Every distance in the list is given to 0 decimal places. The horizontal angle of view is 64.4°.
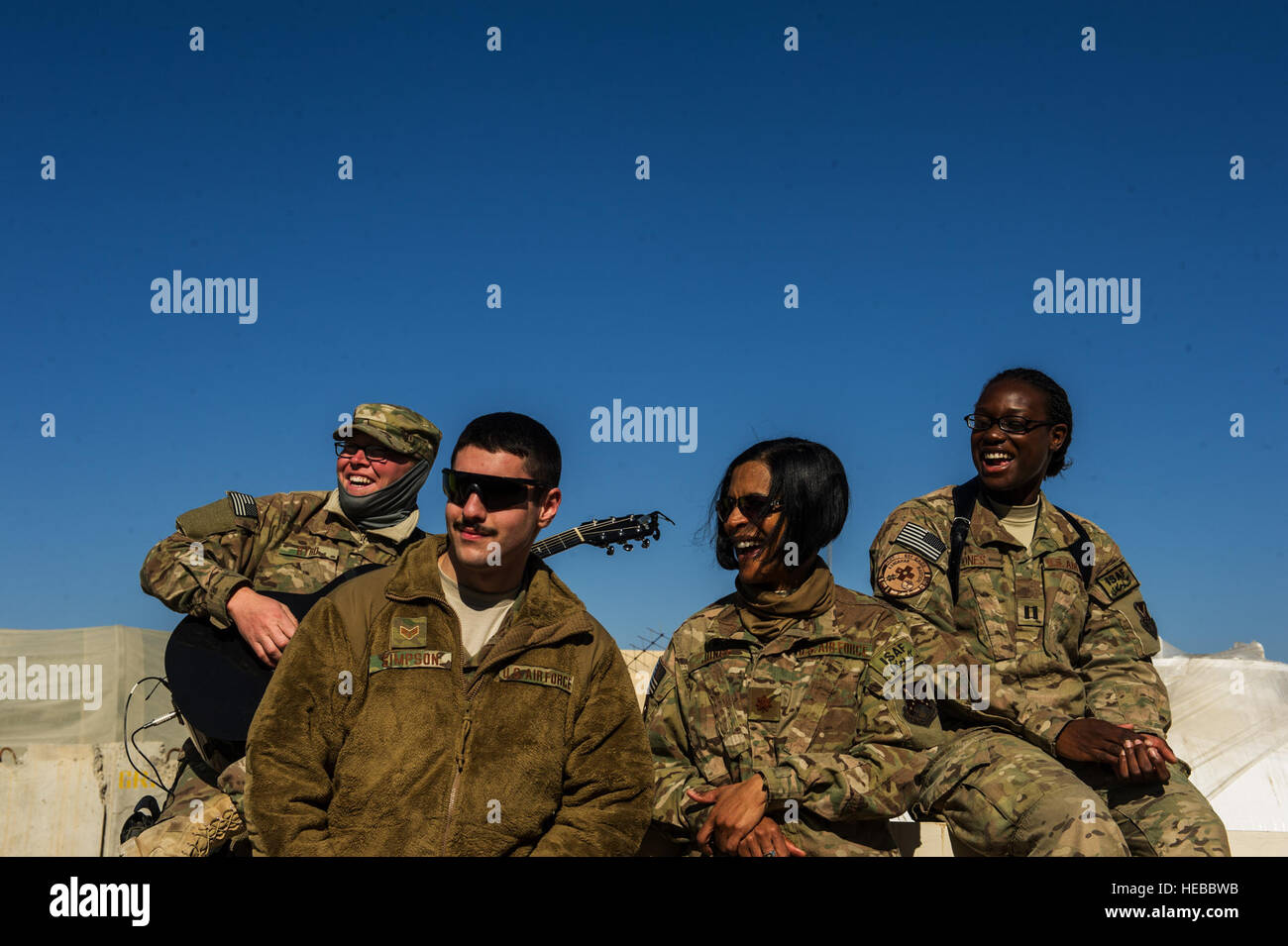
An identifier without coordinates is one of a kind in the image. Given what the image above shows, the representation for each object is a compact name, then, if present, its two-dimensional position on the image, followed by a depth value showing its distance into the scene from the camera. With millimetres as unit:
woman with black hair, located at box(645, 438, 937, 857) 4070
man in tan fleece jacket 3621
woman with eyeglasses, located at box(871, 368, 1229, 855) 4781
